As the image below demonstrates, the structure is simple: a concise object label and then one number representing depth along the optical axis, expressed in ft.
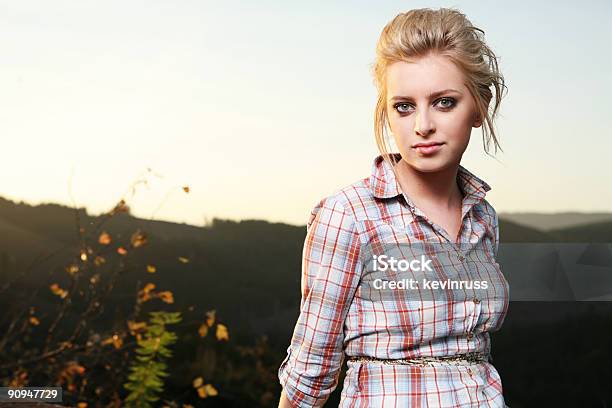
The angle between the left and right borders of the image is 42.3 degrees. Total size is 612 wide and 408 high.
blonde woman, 4.61
